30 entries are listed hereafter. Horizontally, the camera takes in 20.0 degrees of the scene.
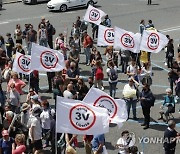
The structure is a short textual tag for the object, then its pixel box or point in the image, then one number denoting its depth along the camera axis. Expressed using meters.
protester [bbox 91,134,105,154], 13.10
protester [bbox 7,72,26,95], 17.25
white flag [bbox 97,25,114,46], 21.11
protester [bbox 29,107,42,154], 14.17
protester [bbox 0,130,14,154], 13.32
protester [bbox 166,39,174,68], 22.62
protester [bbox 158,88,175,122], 16.83
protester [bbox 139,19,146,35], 26.69
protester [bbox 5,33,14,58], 23.59
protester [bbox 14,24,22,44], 24.90
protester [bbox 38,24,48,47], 24.58
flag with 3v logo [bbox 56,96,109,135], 12.03
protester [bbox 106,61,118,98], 18.70
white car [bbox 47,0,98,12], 34.81
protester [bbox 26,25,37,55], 24.27
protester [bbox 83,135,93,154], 13.80
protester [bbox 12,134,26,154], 12.91
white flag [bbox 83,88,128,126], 13.07
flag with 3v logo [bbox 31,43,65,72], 16.75
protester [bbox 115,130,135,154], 13.27
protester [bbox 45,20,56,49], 25.77
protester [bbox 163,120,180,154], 13.77
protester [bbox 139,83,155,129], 16.55
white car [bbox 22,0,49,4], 37.59
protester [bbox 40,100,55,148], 14.52
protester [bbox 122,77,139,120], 17.16
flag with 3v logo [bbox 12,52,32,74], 17.89
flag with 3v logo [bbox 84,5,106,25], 24.16
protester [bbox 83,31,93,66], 23.39
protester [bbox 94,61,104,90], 19.08
